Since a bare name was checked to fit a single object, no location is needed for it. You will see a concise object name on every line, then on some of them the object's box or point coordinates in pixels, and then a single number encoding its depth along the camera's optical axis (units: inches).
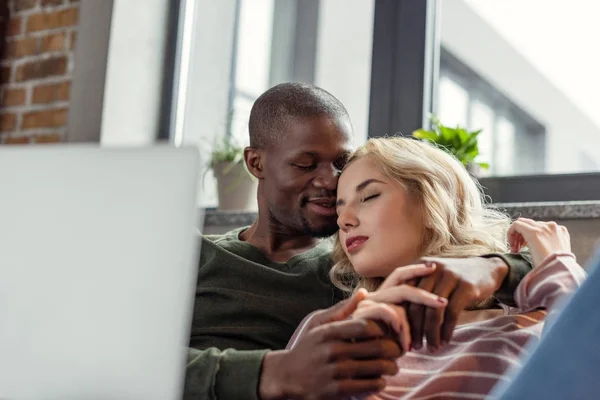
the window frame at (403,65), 89.1
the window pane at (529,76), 81.5
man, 37.9
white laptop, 27.5
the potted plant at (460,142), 77.5
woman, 41.9
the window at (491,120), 84.9
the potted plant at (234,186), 93.4
